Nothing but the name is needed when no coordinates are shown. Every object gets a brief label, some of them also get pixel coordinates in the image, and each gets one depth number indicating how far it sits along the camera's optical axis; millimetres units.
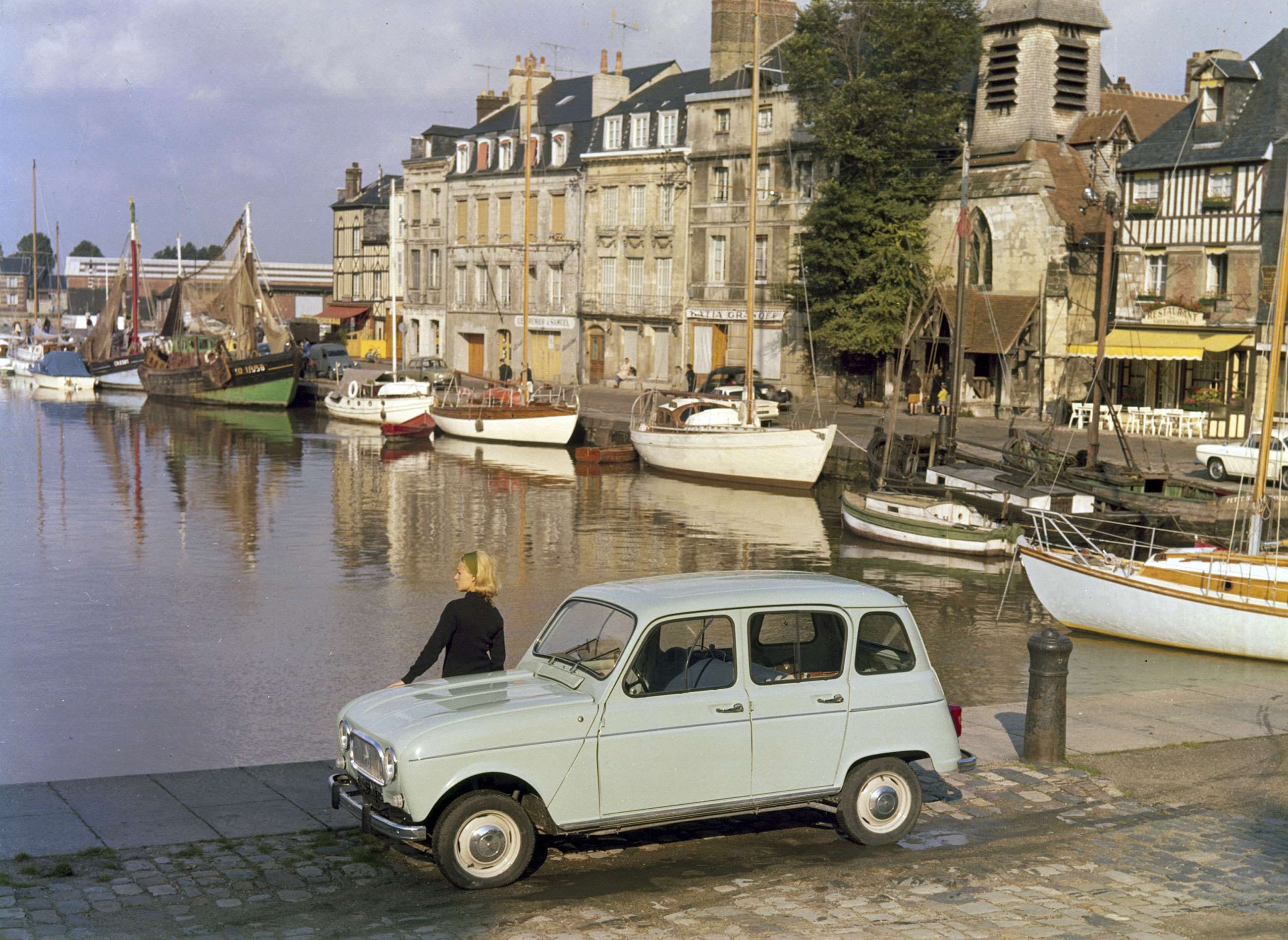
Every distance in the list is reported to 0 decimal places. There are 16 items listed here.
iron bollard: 10438
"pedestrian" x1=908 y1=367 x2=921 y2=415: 47500
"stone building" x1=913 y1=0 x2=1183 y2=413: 44844
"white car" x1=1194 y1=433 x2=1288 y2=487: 31344
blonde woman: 9133
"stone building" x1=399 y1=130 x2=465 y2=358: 73188
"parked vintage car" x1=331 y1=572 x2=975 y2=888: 7664
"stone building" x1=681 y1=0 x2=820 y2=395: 53719
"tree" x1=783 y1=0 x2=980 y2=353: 47250
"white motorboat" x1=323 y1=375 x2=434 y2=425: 50219
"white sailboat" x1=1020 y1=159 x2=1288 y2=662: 16656
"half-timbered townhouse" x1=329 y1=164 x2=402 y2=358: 87125
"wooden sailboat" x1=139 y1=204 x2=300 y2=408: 62406
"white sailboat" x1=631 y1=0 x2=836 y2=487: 37156
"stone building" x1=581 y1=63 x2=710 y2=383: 58156
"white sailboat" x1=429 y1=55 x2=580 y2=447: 45906
